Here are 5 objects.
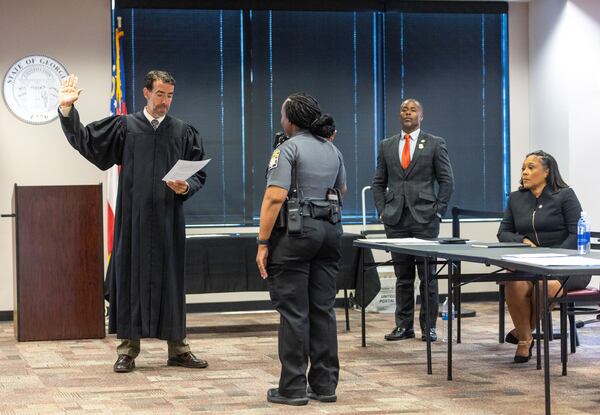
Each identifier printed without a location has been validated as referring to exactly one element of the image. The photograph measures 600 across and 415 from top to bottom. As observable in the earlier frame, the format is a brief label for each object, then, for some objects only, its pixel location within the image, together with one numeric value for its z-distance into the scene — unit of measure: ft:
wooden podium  22.39
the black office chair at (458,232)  17.96
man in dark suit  22.00
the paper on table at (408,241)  18.41
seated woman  18.79
